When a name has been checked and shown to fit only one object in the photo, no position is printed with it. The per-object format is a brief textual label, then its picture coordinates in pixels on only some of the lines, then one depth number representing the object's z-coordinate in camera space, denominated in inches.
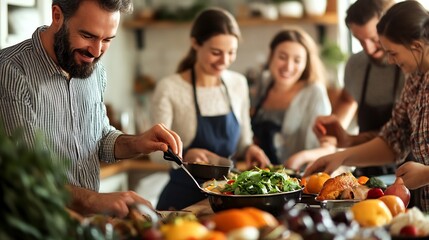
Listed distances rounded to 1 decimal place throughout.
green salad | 97.2
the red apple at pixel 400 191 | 96.2
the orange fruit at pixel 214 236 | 64.7
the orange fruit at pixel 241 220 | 71.6
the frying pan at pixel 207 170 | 109.8
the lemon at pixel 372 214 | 80.7
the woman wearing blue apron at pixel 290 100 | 173.8
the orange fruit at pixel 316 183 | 109.0
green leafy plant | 61.9
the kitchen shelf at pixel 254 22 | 241.6
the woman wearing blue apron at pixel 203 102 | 152.5
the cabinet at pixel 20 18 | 147.6
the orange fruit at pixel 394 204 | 88.4
